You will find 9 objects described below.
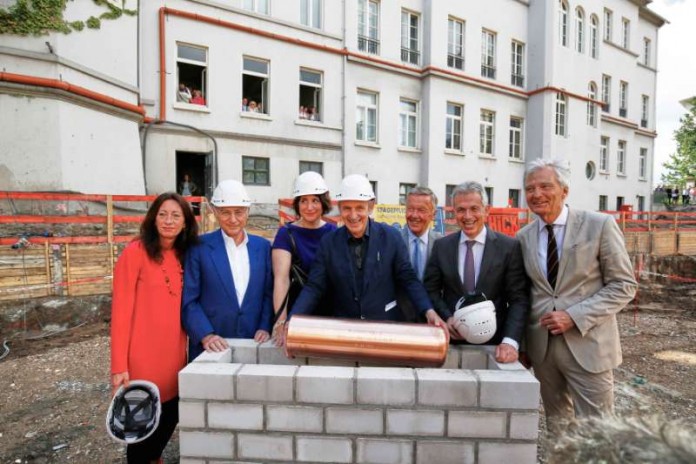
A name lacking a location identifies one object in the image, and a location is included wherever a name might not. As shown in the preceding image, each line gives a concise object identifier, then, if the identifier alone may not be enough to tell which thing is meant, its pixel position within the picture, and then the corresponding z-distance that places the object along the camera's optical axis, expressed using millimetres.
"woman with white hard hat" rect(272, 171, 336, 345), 2750
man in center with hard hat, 2402
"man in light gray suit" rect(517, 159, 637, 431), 2361
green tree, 32500
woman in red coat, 2463
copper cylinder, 1908
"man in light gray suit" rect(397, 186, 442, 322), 3359
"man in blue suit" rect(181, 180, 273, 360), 2539
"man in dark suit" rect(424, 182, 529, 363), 2502
